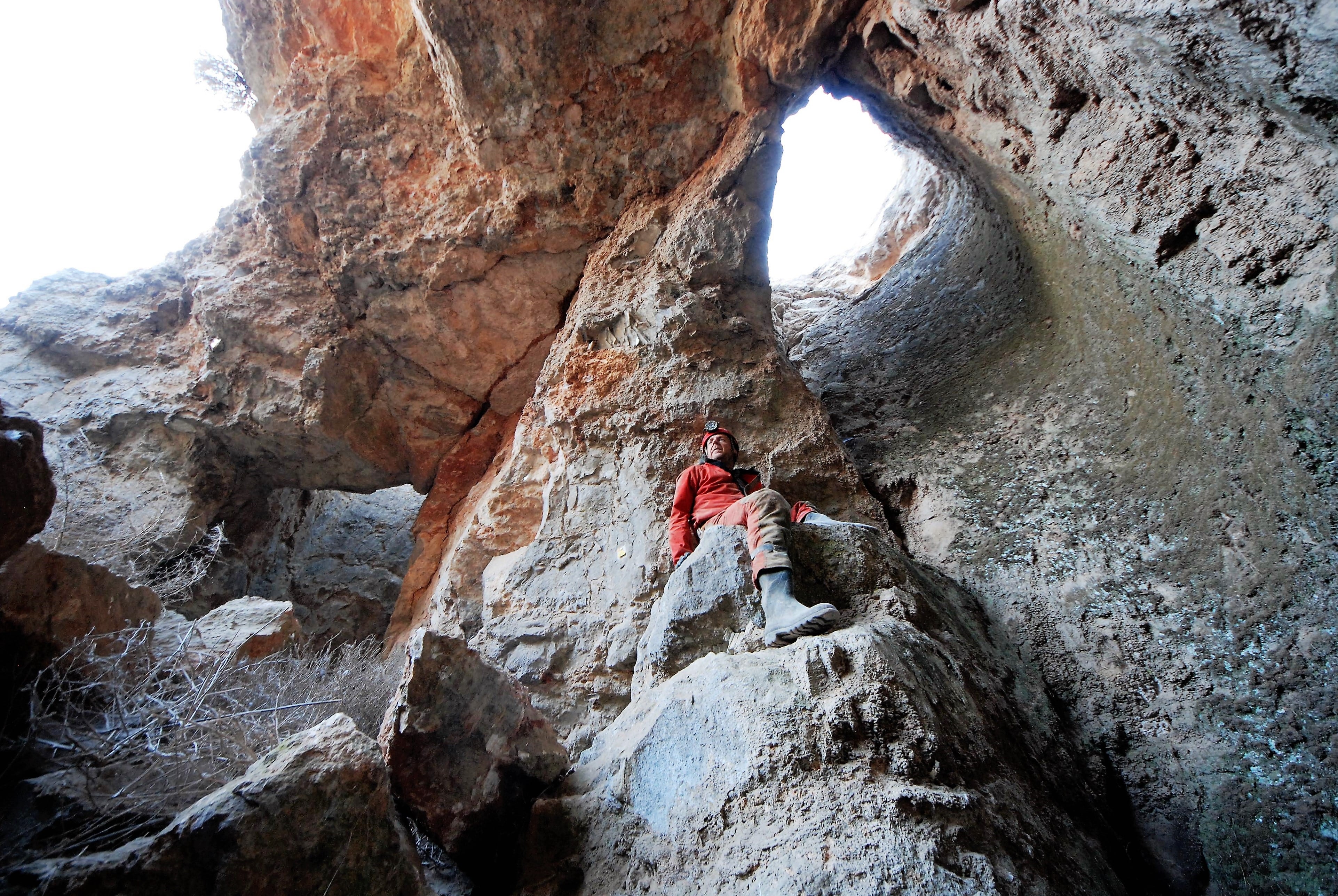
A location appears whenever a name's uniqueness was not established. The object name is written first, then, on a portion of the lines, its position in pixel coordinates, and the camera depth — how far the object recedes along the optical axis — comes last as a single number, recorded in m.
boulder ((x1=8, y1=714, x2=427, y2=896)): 1.92
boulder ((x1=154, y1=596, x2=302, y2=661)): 4.16
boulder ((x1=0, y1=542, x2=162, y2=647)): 2.82
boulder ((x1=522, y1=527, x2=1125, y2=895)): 1.96
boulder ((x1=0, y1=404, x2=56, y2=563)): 2.55
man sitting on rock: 2.81
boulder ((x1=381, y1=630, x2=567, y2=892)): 2.64
